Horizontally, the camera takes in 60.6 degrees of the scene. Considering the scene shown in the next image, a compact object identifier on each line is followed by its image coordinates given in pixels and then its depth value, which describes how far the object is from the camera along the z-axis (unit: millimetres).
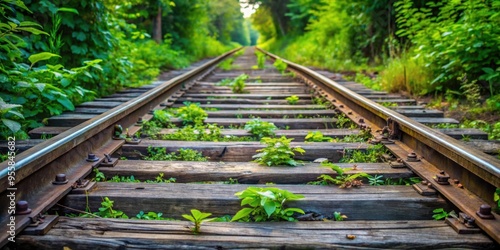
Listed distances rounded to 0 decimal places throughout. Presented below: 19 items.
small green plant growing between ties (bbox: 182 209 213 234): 1699
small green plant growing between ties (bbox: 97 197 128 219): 1965
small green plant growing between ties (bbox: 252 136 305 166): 2615
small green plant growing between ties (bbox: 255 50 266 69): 11766
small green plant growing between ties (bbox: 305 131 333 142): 3285
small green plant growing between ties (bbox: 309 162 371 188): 2250
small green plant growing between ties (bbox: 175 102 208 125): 3979
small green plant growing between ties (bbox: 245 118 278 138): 3439
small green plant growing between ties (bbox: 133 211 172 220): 1961
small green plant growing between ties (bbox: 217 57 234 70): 11828
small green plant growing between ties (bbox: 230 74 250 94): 6174
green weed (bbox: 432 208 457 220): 1884
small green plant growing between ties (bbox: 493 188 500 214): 1797
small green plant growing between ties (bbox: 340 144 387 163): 2814
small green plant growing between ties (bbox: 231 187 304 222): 1851
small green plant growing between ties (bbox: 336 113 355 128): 3919
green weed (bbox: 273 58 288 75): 10269
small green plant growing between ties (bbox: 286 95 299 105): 5238
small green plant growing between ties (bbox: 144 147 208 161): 2824
